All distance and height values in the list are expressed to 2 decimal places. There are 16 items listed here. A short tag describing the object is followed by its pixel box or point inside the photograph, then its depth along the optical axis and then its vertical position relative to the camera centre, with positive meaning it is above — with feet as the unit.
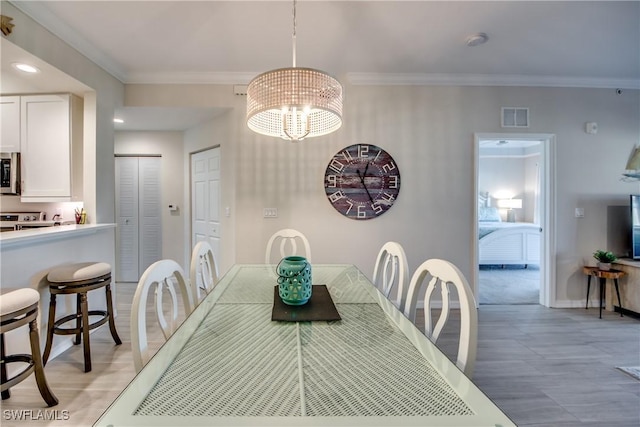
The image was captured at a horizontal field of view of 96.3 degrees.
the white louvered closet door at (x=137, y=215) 14.12 -0.25
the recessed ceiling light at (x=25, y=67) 7.44 +3.79
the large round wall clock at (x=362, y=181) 10.46 +1.05
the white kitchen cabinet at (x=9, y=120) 8.98 +2.82
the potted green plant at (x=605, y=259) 10.21 -1.77
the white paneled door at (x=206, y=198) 12.21 +0.56
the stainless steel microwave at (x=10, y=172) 9.12 +1.22
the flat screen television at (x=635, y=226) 10.35 -0.60
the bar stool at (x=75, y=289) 6.72 -1.88
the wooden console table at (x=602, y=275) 10.00 -2.32
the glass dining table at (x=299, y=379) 2.16 -1.56
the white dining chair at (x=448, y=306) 3.08 -1.21
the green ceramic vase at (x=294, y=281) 4.39 -1.10
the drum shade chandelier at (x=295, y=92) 4.26 +1.80
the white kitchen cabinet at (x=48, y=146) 9.02 +2.03
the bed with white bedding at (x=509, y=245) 17.20 -2.13
